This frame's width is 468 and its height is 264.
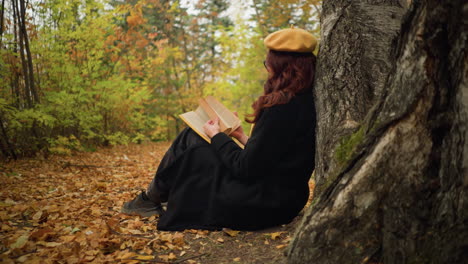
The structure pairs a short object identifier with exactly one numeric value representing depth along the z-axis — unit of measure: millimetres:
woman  2441
